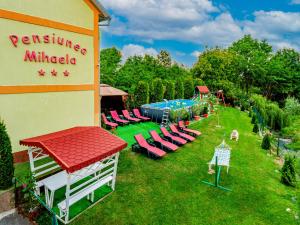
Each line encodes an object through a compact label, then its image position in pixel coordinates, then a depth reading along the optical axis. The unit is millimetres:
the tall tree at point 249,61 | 47125
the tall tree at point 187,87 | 35594
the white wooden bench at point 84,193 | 8025
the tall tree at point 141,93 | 24969
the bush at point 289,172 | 11984
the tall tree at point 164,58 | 44994
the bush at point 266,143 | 17416
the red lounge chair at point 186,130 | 18203
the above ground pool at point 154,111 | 21531
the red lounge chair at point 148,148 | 13505
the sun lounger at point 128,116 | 20886
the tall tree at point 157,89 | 27862
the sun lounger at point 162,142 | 14719
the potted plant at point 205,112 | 25962
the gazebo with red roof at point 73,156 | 7912
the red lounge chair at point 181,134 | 17120
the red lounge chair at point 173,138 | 16008
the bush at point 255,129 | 22388
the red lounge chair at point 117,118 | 19938
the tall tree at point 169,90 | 30462
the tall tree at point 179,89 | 33147
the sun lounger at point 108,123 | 18281
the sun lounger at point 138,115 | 21691
